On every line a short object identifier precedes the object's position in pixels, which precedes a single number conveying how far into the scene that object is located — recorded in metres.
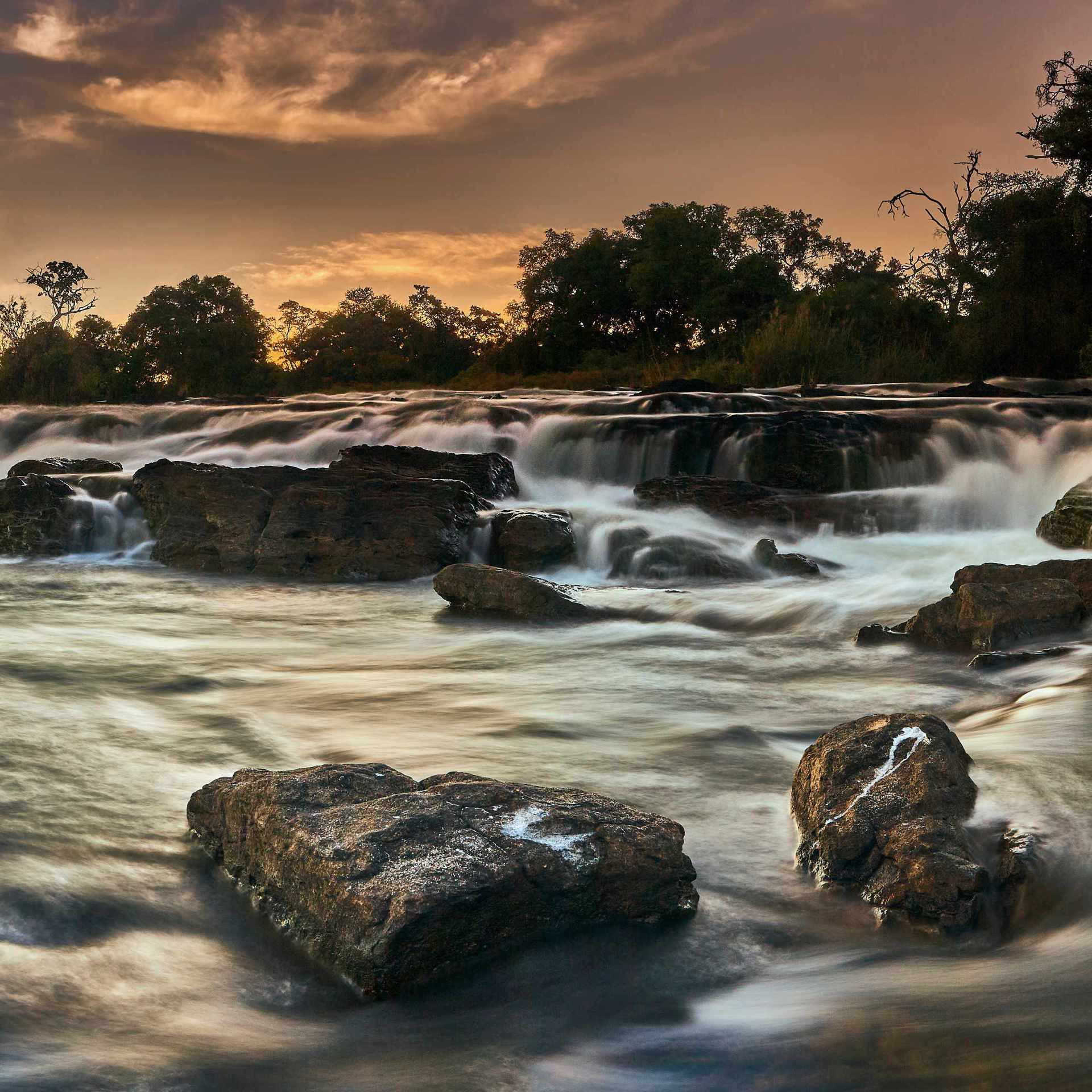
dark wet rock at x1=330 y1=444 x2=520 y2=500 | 13.20
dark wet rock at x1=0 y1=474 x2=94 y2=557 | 12.49
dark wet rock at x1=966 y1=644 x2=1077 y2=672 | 6.32
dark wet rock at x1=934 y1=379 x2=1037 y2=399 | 18.67
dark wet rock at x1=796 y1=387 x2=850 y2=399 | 19.45
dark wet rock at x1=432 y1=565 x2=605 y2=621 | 8.57
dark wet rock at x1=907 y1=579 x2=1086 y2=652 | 6.95
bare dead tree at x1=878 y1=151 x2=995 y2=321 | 42.50
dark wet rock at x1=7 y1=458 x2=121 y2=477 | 14.25
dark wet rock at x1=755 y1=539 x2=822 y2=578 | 10.46
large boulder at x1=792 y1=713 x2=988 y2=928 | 3.22
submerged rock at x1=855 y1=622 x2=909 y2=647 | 7.48
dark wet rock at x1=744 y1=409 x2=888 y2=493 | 14.05
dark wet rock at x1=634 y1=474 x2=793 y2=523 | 12.26
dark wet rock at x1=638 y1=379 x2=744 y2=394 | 20.90
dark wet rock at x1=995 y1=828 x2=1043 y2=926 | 3.20
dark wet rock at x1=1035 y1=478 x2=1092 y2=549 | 10.31
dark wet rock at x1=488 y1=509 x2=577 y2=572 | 11.09
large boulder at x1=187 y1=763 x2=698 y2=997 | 2.83
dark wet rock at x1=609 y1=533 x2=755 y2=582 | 10.62
